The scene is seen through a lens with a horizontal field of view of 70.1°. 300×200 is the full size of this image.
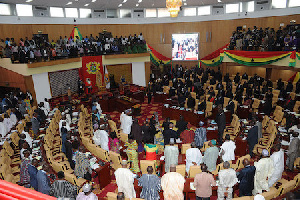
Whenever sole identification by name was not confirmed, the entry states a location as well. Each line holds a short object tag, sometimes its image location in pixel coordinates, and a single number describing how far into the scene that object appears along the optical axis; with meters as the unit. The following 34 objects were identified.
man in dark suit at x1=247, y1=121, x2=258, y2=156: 7.92
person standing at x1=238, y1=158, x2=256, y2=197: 5.52
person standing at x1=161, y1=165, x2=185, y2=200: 4.91
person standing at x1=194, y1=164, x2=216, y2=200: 5.02
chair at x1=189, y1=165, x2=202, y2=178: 5.91
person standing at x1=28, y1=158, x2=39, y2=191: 5.78
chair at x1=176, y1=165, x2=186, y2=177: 6.06
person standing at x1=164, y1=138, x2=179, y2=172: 6.71
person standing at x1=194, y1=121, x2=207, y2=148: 8.18
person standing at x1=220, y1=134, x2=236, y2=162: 7.04
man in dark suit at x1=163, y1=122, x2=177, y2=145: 8.19
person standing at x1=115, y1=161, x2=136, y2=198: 5.50
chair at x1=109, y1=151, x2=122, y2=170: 7.05
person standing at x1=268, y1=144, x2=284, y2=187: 6.10
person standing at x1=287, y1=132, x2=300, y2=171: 6.96
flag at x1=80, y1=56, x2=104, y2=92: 17.52
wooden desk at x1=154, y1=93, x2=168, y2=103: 15.87
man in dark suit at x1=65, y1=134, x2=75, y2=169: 7.59
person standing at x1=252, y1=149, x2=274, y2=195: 5.66
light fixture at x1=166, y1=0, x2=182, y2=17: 11.53
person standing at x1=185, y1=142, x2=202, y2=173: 6.53
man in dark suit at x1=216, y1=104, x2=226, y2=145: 9.14
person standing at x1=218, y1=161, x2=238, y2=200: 5.23
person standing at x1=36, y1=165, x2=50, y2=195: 5.55
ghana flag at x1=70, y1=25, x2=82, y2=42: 19.78
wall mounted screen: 23.64
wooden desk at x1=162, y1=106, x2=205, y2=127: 11.46
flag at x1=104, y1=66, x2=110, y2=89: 19.28
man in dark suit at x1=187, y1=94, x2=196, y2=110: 12.52
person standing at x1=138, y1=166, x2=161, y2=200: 5.14
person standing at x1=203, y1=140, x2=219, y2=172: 6.58
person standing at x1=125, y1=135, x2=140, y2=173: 7.11
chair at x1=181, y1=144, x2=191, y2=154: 7.83
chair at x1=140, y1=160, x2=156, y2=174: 6.44
